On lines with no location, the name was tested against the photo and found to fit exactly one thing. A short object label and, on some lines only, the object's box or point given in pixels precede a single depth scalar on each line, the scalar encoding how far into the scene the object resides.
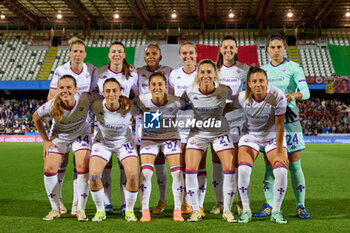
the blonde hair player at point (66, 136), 4.56
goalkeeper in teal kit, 4.70
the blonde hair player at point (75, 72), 5.04
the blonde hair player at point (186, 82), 4.97
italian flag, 26.34
